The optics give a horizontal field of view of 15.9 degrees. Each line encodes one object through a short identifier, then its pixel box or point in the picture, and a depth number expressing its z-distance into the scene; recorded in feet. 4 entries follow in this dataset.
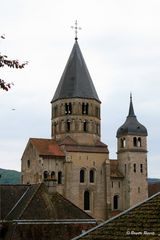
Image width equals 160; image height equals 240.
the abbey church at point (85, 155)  264.31
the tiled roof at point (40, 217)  131.54
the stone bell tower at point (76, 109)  277.23
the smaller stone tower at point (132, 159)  281.13
